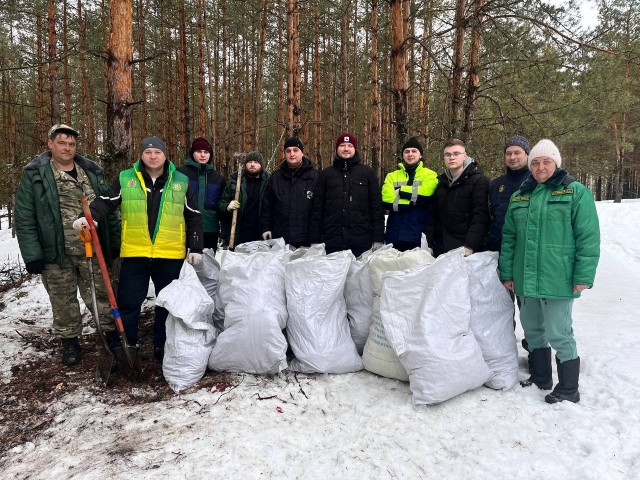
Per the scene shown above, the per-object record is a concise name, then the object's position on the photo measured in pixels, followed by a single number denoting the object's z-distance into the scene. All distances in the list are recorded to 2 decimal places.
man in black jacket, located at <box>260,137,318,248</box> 3.71
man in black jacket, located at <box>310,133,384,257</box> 3.58
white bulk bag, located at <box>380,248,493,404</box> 2.39
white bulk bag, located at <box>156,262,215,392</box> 2.70
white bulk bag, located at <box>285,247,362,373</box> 2.80
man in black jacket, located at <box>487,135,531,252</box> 3.00
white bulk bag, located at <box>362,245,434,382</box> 2.69
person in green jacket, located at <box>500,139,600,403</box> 2.33
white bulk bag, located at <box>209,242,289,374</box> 2.71
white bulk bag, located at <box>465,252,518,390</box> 2.66
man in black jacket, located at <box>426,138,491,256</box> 3.07
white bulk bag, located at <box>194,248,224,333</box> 3.30
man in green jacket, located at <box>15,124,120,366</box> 2.97
